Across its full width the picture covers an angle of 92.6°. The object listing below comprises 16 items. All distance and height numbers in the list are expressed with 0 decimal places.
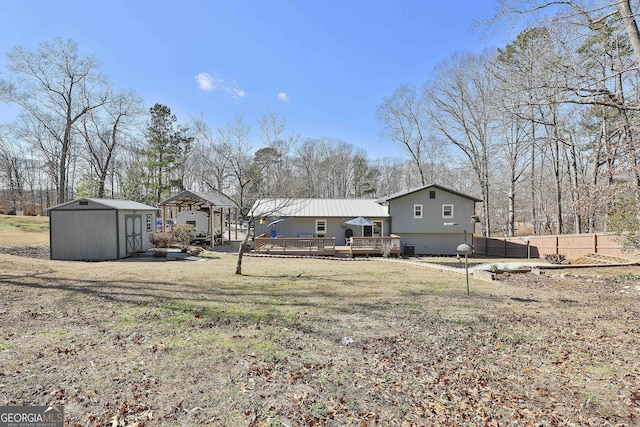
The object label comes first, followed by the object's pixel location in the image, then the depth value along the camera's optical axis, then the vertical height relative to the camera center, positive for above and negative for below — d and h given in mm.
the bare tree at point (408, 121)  30938 +10026
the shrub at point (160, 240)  17266 -786
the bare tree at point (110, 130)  27500 +9329
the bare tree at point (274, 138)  10673 +3132
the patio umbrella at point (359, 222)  20014 +21
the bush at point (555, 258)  15766 -2114
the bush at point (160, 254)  14977 -1375
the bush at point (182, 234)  18984 -545
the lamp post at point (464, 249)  7467 -703
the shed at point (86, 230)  14164 -132
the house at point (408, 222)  21492 -27
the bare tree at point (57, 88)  22797 +11353
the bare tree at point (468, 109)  24609 +9477
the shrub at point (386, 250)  18827 -1744
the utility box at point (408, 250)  20641 -1947
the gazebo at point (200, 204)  19750 +1496
